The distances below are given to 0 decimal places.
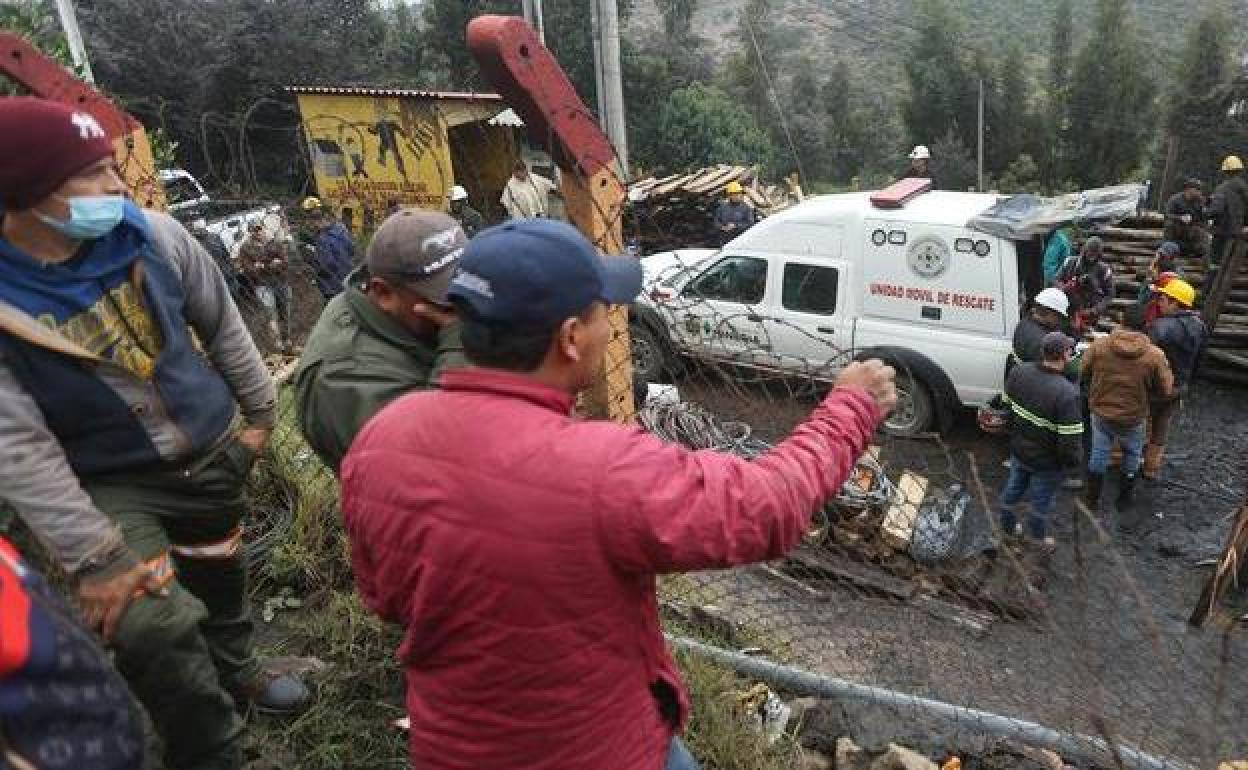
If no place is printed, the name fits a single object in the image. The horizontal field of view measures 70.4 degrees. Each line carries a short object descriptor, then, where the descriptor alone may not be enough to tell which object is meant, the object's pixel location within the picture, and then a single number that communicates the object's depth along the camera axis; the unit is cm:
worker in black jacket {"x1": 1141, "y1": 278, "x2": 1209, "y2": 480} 693
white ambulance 712
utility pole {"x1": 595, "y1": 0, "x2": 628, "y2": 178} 1273
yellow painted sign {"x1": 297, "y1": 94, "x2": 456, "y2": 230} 1397
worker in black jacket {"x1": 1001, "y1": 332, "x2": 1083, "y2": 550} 562
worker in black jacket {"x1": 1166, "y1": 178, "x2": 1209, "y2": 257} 989
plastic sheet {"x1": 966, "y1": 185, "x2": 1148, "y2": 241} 686
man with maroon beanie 193
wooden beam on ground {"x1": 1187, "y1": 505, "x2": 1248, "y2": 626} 434
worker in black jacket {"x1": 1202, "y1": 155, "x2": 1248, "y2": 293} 991
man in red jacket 130
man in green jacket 202
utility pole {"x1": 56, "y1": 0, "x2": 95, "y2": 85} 1154
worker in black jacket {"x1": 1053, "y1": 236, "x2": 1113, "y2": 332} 841
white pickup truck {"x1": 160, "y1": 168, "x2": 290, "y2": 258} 946
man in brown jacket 627
